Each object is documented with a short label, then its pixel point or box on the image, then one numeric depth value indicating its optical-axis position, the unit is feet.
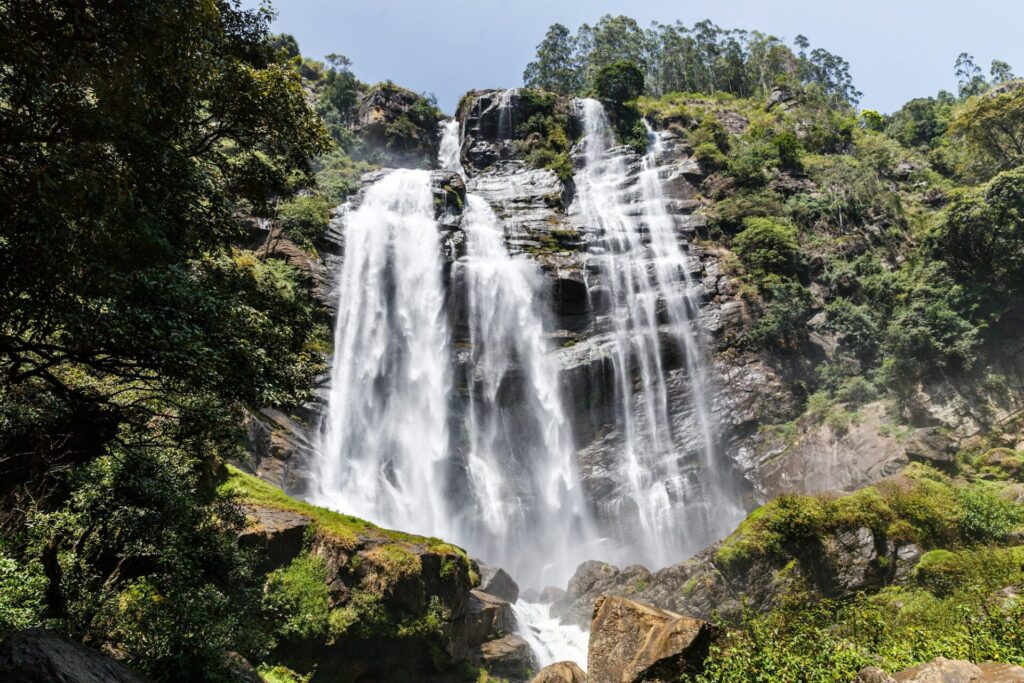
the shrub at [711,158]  127.24
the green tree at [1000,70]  184.51
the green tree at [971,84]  194.58
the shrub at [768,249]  101.04
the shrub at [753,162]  121.19
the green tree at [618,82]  153.99
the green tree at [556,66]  193.57
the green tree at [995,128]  103.24
